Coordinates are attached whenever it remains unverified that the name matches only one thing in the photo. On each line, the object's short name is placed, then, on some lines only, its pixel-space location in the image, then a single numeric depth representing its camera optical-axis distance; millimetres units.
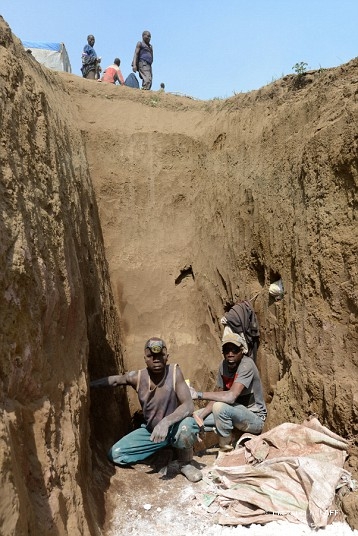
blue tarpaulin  11050
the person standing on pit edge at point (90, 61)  9516
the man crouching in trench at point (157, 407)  4301
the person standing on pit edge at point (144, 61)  9484
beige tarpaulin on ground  3525
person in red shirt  9094
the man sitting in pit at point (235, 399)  4652
